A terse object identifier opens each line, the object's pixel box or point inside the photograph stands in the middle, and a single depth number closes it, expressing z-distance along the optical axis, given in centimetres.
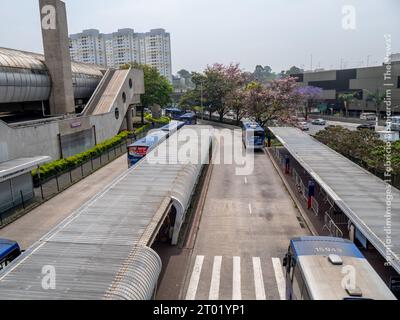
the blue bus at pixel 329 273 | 990
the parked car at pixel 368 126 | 5795
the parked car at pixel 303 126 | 5869
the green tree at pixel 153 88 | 6994
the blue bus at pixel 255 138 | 4316
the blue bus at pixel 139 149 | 3034
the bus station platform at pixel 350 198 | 1351
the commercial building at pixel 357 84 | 7138
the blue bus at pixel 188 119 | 6969
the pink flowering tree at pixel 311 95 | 8215
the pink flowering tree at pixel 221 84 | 6988
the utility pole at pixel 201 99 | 7375
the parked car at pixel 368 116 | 7175
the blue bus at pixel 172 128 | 4061
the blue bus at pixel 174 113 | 8386
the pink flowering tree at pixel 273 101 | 5481
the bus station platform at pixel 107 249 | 970
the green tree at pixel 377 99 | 7244
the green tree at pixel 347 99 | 8144
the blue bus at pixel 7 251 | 1505
